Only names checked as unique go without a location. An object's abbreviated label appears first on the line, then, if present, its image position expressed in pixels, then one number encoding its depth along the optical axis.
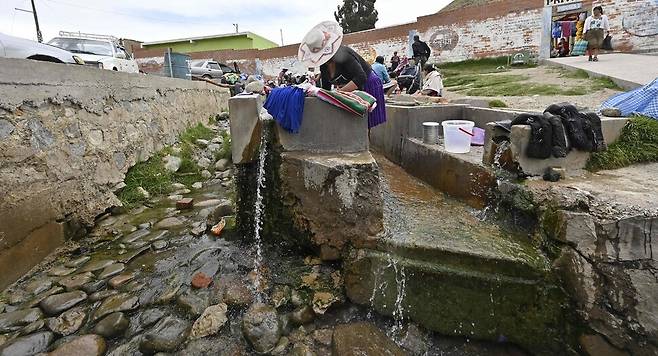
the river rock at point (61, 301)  2.81
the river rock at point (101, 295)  2.98
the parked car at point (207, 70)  16.66
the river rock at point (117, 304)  2.79
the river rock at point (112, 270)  3.29
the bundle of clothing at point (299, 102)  3.12
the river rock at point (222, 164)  6.63
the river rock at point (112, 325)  2.60
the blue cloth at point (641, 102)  3.91
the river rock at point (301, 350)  2.45
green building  27.69
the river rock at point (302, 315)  2.69
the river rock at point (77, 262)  3.43
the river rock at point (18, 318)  2.63
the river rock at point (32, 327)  2.58
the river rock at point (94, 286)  3.07
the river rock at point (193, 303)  2.79
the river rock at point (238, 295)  2.88
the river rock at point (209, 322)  2.59
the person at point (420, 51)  9.55
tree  29.06
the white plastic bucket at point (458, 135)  3.89
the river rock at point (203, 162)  6.70
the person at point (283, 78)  15.06
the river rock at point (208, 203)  4.89
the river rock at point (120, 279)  3.15
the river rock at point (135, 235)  3.92
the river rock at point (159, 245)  3.79
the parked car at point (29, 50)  4.90
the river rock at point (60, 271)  3.28
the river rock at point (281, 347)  2.46
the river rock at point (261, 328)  2.49
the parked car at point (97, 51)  8.71
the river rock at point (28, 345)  2.41
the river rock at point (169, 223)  4.27
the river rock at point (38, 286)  3.04
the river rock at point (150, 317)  2.71
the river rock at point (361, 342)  2.44
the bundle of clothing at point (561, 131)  2.96
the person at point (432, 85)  7.33
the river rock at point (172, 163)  6.00
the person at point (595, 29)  9.60
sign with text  12.14
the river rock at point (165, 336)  2.46
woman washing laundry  3.59
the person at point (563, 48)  12.48
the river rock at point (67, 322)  2.61
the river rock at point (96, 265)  3.38
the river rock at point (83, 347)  2.40
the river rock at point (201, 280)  3.06
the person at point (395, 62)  13.82
